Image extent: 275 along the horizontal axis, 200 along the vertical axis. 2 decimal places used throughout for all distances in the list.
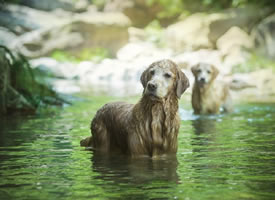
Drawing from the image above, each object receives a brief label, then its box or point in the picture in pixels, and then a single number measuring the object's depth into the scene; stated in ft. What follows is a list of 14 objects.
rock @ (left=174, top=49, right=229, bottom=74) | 96.59
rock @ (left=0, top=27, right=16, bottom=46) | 117.56
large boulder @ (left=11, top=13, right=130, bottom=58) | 118.73
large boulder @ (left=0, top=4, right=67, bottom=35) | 123.44
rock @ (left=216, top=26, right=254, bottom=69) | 96.48
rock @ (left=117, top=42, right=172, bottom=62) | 112.06
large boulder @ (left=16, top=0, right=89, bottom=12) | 131.44
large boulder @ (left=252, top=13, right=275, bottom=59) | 96.78
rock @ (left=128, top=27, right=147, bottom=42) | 128.16
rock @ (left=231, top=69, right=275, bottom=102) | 64.91
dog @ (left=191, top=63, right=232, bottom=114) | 47.73
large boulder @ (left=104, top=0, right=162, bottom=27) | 128.98
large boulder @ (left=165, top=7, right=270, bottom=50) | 108.68
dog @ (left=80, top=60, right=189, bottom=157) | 23.80
